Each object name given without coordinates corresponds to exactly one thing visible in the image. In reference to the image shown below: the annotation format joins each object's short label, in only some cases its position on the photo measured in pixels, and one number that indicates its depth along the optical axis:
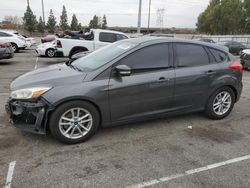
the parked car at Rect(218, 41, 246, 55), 18.79
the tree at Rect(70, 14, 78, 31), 60.38
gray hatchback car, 2.79
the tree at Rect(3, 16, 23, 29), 69.58
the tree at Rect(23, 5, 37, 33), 45.02
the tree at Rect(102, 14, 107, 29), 77.25
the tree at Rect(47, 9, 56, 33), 52.54
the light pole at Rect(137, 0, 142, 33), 16.92
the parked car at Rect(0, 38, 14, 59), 8.71
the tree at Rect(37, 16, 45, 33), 48.38
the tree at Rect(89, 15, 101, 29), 64.32
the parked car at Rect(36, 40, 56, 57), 11.32
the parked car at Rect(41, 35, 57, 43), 17.66
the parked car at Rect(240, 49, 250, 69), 9.40
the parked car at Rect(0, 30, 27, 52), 13.16
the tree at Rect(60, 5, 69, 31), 58.80
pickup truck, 9.46
